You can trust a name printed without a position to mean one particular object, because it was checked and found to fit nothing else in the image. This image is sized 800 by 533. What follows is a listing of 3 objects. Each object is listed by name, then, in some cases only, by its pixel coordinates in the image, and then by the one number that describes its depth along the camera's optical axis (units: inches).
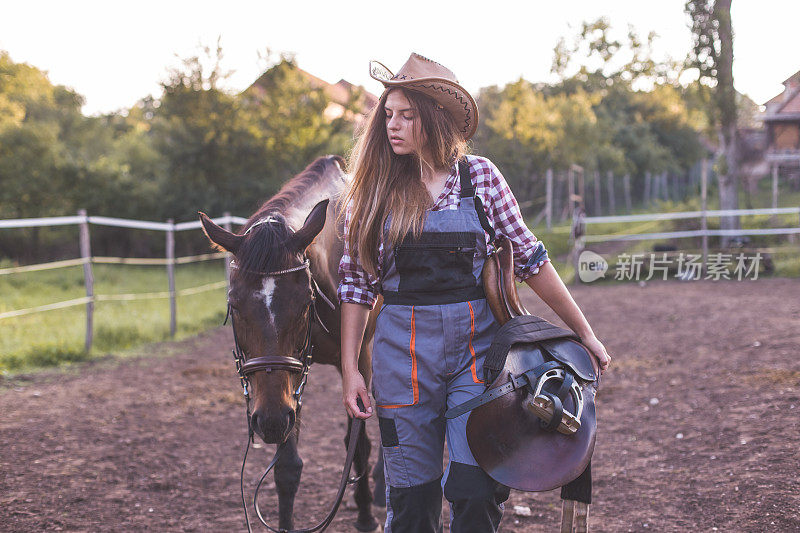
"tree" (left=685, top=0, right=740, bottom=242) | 542.6
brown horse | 84.6
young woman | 73.5
